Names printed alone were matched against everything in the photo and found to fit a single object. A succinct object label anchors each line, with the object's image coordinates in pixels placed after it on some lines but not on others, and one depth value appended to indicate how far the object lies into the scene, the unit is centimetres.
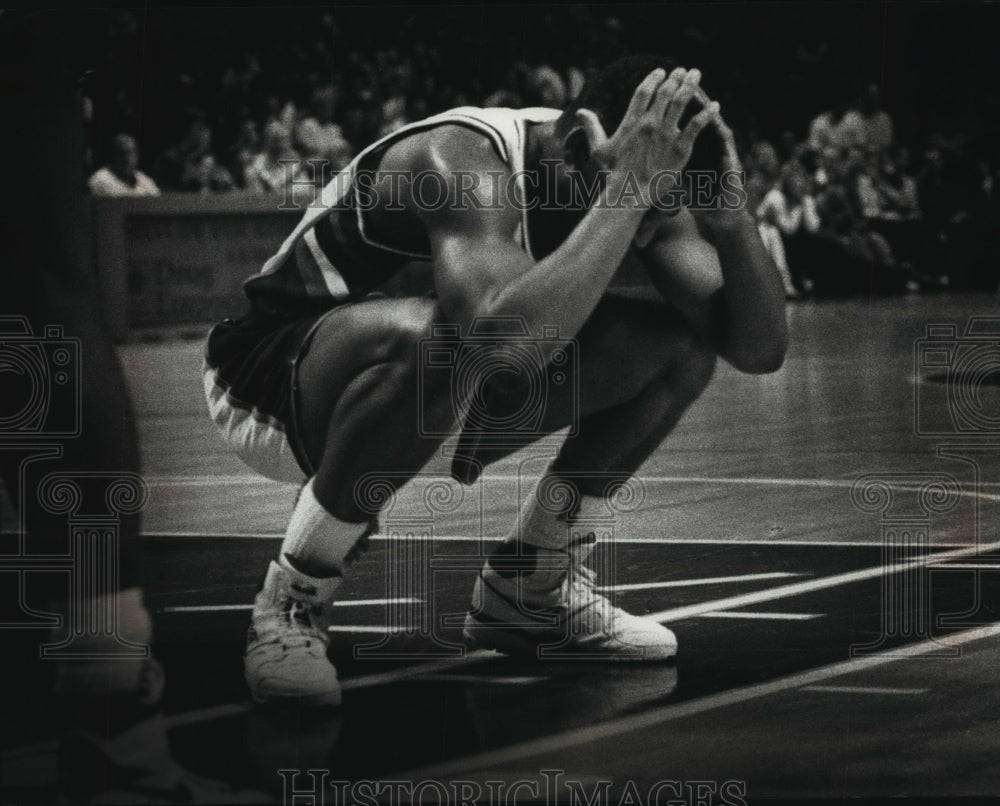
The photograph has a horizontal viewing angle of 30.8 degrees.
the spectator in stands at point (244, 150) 911
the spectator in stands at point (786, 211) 1123
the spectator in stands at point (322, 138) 771
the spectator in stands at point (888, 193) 1051
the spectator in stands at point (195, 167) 877
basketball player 270
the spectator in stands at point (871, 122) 880
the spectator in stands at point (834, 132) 938
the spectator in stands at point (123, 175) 731
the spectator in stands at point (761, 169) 945
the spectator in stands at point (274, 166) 866
